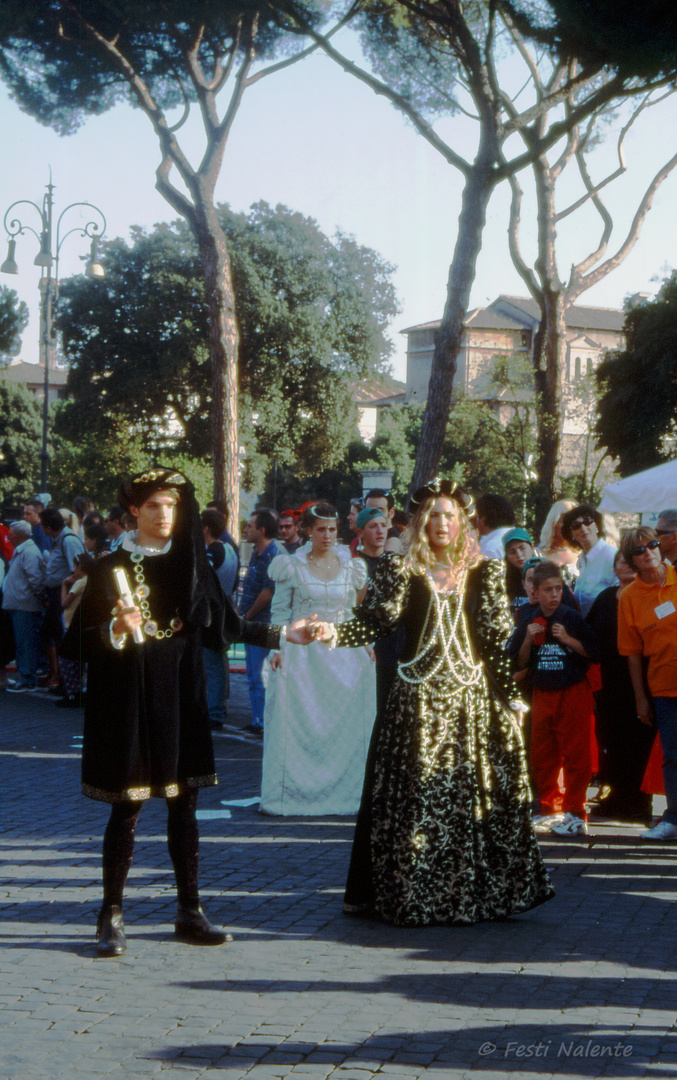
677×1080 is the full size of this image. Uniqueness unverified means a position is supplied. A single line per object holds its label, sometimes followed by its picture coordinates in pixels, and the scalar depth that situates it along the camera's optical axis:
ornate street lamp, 23.19
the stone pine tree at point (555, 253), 23.03
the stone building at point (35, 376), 102.25
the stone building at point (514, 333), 66.62
